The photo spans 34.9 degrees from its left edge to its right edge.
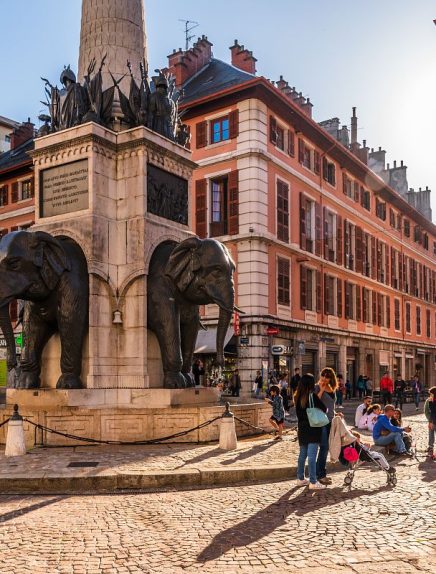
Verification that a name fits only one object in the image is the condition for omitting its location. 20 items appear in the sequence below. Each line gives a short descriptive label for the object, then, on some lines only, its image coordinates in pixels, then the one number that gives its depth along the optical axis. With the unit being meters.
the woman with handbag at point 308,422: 8.91
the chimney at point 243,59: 37.28
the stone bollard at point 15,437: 10.35
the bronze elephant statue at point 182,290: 12.50
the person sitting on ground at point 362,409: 17.49
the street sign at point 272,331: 30.86
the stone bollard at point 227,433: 11.00
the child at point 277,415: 13.43
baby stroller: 9.33
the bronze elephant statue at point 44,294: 11.77
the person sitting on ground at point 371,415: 14.63
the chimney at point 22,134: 48.91
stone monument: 11.83
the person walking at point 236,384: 30.02
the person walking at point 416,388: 31.00
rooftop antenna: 41.56
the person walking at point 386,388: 28.45
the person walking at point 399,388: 28.97
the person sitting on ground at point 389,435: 12.53
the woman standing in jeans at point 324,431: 9.22
